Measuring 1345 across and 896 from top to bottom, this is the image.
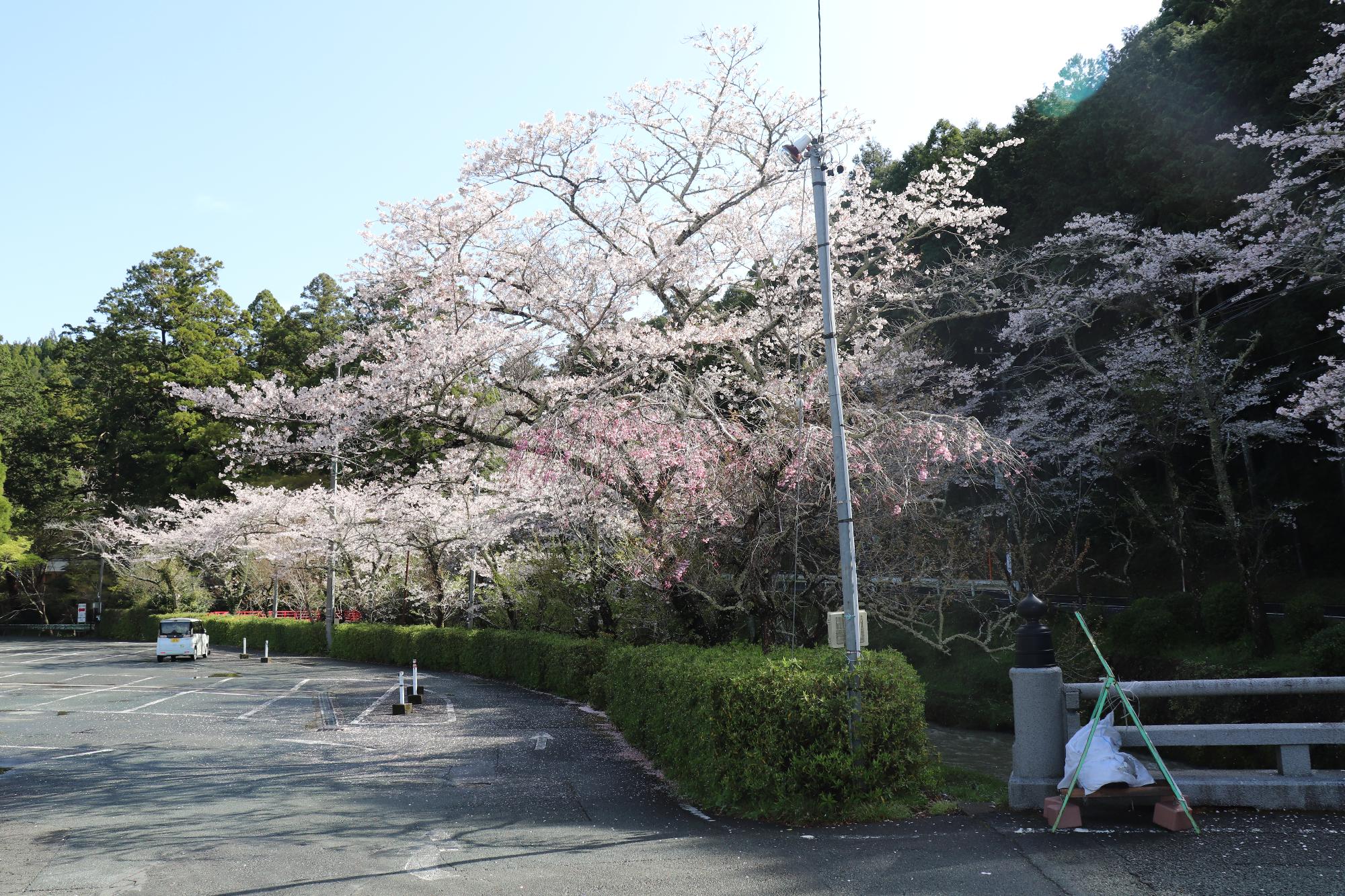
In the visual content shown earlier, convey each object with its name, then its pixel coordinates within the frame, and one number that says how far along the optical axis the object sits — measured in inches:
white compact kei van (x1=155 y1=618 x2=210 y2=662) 1330.0
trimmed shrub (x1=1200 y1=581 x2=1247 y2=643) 895.1
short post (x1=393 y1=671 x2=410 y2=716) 700.7
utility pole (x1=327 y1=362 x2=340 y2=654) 1354.5
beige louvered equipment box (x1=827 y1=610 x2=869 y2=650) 354.3
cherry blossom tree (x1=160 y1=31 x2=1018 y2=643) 483.2
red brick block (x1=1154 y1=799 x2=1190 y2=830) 285.6
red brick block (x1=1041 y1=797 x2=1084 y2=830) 292.5
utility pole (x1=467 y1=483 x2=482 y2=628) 1139.9
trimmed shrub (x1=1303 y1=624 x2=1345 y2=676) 700.7
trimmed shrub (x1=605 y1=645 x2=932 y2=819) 334.0
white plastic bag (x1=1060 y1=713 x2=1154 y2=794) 289.4
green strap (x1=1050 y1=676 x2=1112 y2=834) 290.4
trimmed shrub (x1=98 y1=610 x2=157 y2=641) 1979.6
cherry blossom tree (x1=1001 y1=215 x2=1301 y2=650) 935.0
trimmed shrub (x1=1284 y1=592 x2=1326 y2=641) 810.8
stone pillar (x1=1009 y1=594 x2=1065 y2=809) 319.3
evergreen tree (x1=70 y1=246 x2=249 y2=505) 2020.2
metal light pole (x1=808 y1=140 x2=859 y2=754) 355.9
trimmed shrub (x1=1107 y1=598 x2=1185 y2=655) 916.6
